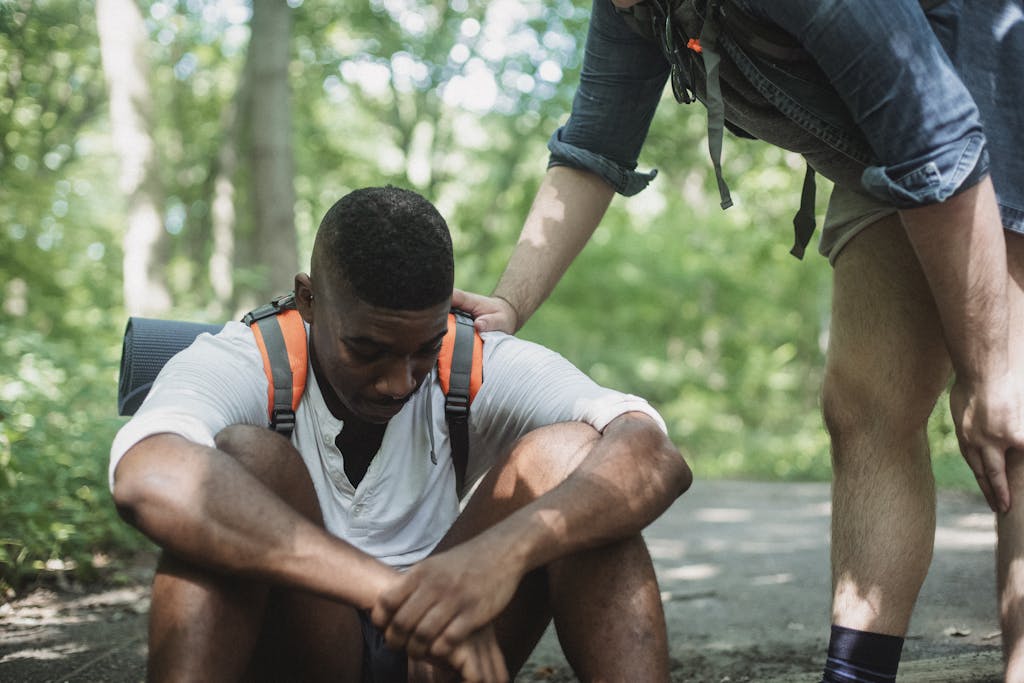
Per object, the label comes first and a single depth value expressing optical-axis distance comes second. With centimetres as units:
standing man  202
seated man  196
